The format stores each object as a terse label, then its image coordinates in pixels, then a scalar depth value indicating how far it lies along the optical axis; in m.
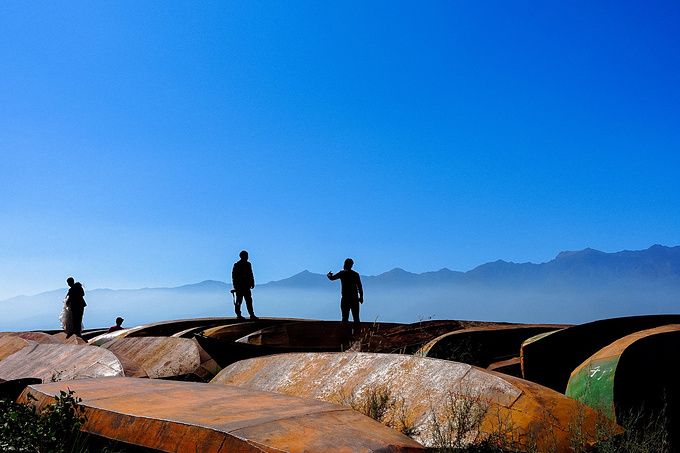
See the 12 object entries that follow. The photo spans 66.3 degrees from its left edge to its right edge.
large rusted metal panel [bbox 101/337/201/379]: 8.34
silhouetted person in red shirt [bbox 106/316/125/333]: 15.76
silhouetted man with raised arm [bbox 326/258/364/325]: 11.86
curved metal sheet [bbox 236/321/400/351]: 9.90
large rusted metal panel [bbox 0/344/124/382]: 6.72
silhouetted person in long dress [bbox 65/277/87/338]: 13.85
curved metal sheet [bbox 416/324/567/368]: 7.61
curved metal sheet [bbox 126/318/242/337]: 14.06
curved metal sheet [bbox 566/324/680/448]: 4.76
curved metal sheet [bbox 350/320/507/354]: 8.58
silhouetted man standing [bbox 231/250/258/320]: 13.62
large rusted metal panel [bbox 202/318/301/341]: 10.89
